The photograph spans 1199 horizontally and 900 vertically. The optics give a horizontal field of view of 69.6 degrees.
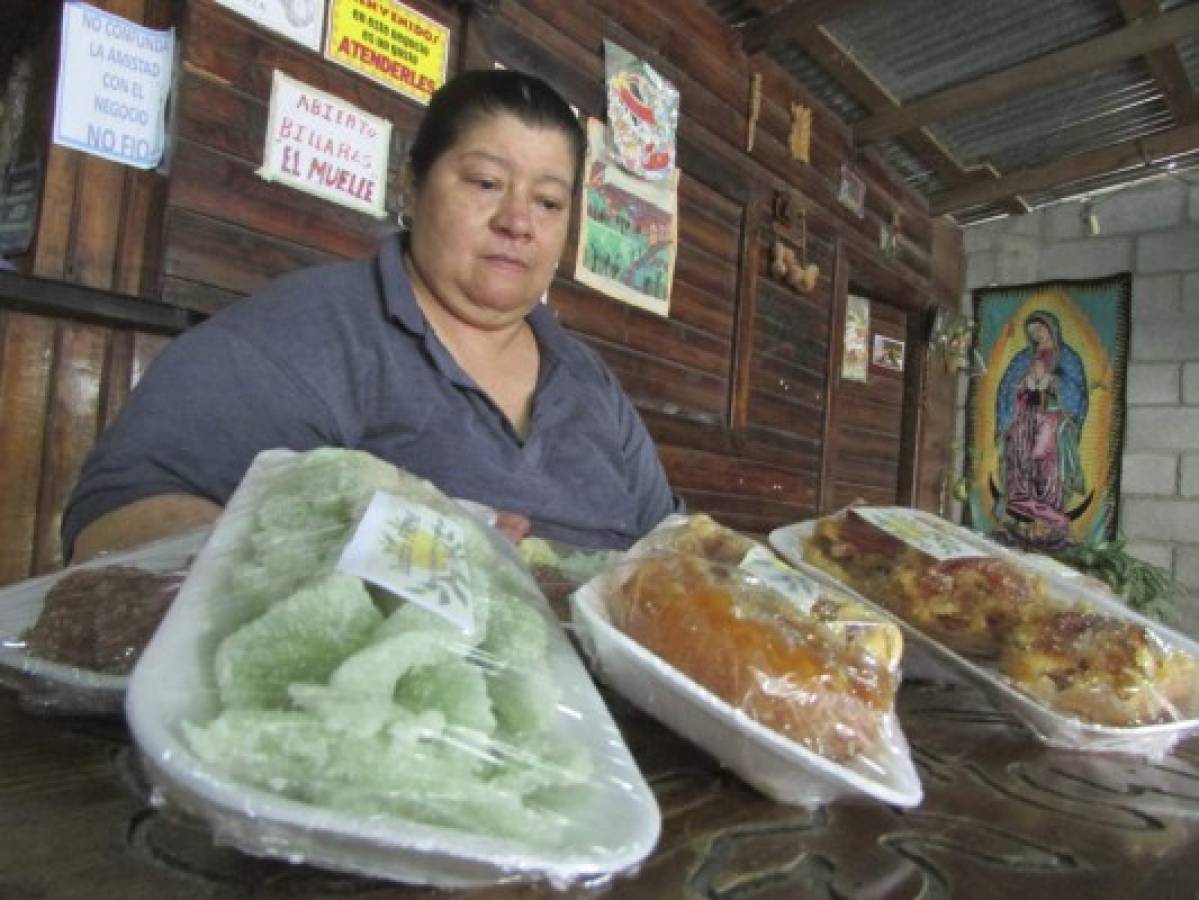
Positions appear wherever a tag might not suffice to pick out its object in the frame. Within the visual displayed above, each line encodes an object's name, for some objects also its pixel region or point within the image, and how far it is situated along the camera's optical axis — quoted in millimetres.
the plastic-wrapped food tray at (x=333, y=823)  393
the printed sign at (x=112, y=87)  1823
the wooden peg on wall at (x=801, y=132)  4168
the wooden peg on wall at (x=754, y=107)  3838
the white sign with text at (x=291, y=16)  2061
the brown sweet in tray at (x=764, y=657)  615
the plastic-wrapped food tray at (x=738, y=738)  586
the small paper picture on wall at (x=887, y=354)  5414
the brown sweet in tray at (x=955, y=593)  1022
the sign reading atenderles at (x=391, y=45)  2256
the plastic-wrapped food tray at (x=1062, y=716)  891
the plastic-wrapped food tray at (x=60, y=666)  640
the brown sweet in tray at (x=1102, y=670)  904
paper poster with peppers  3125
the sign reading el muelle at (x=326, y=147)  2140
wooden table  431
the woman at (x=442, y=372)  1146
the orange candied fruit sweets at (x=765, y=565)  719
